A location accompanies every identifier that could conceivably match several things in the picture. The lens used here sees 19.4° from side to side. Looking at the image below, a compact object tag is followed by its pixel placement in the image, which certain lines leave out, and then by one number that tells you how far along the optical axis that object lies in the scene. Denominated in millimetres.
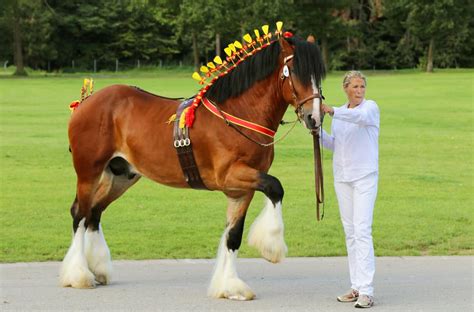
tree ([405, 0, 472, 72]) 110592
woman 10780
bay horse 10964
